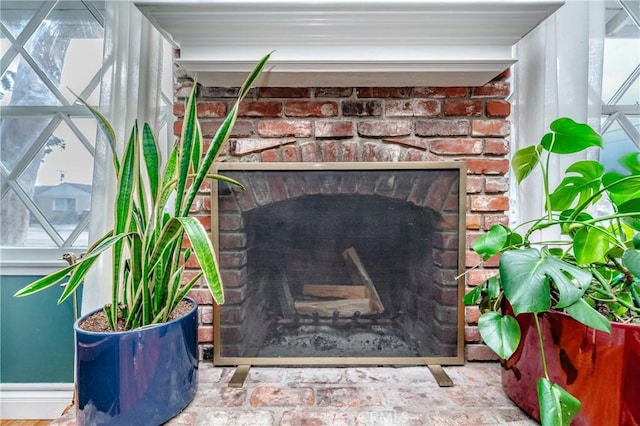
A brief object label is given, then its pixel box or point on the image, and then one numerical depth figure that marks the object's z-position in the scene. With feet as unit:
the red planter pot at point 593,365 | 2.22
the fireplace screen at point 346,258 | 3.67
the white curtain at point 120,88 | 3.54
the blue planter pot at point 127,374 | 2.48
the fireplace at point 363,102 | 3.14
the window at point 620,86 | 4.34
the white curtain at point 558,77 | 3.38
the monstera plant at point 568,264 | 2.09
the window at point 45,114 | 4.86
